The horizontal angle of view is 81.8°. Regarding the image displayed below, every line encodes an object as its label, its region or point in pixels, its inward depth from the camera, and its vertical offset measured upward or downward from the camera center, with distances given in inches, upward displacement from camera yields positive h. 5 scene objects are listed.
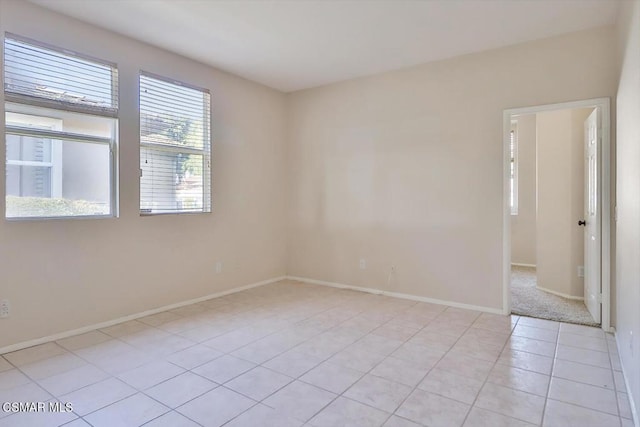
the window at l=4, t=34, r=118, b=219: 111.0 +27.2
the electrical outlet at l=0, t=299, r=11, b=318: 108.1 -27.2
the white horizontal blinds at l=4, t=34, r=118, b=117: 110.6 +44.5
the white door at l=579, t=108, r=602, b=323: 130.1 -2.4
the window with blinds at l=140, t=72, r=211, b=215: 144.7 +28.3
